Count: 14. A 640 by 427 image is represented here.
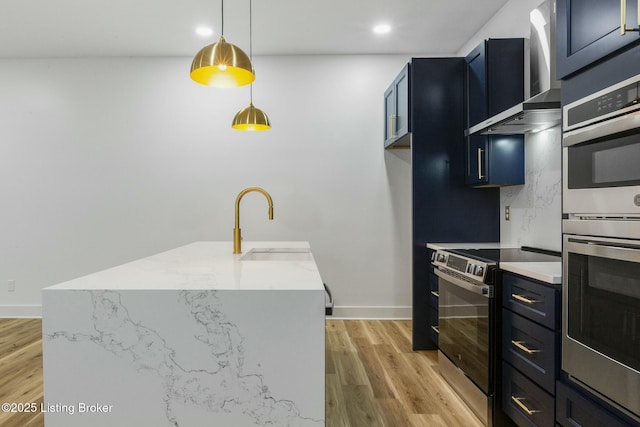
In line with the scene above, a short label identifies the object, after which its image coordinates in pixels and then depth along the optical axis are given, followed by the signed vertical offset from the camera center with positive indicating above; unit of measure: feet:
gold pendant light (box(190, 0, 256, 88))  5.77 +2.35
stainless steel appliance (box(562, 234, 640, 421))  4.03 -1.19
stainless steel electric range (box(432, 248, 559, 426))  6.78 -2.13
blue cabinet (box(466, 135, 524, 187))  9.25 +1.29
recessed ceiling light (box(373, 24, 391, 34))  11.30 +5.50
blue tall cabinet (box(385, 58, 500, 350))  10.18 +0.84
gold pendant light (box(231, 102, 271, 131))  8.96 +2.21
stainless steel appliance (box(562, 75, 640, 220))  3.99 +0.69
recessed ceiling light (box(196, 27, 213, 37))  11.37 +5.44
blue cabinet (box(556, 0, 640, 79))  4.18 +2.19
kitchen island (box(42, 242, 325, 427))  4.13 -1.55
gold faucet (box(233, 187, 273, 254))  7.80 -0.40
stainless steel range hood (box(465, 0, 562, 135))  6.63 +2.55
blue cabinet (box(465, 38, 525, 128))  9.00 +3.33
